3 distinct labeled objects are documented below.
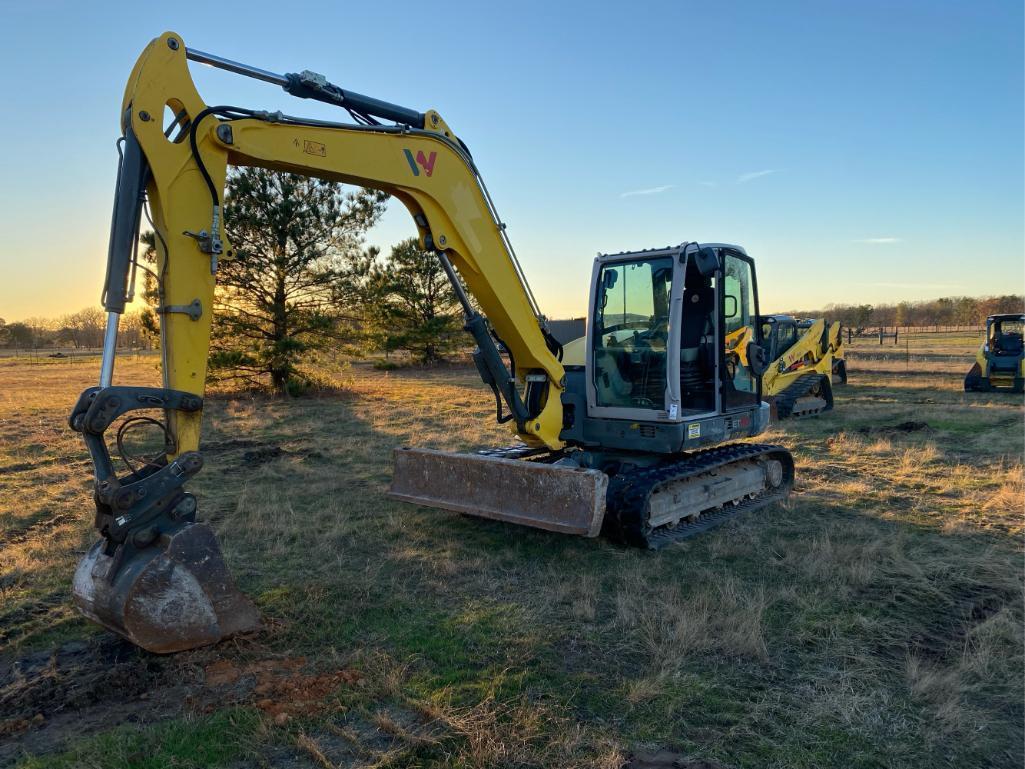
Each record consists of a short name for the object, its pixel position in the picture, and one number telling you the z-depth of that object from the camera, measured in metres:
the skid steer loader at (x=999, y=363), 17.77
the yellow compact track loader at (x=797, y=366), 14.43
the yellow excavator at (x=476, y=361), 3.96
